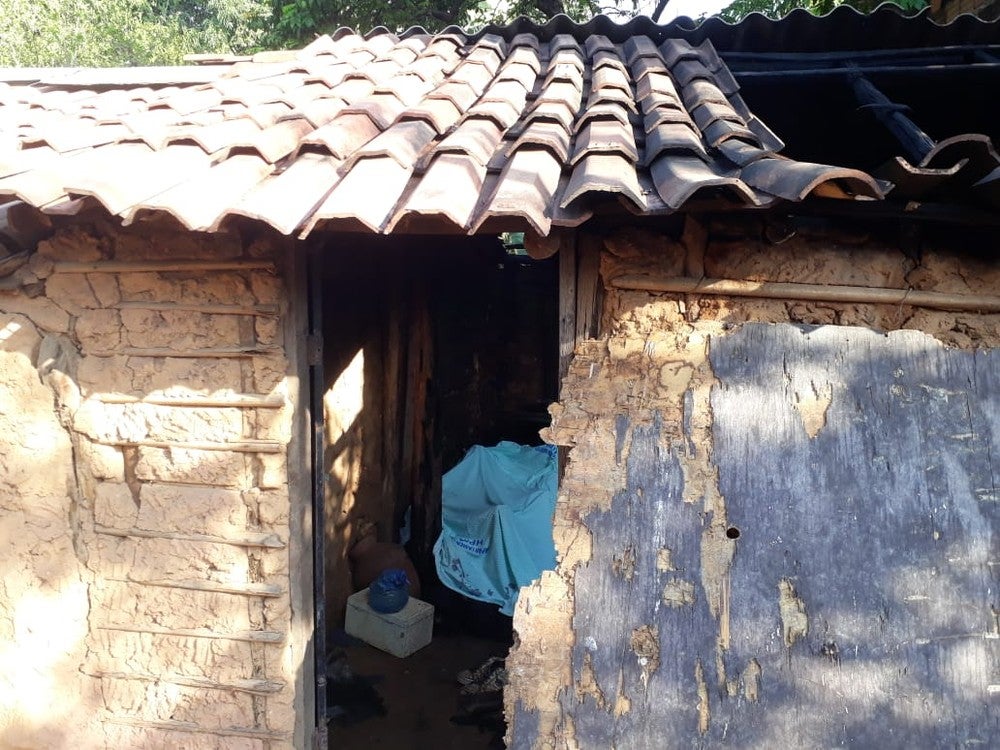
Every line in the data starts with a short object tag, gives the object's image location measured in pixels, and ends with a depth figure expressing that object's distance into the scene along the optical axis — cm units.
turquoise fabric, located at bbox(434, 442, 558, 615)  574
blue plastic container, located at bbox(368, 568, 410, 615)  535
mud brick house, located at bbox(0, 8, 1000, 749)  223
